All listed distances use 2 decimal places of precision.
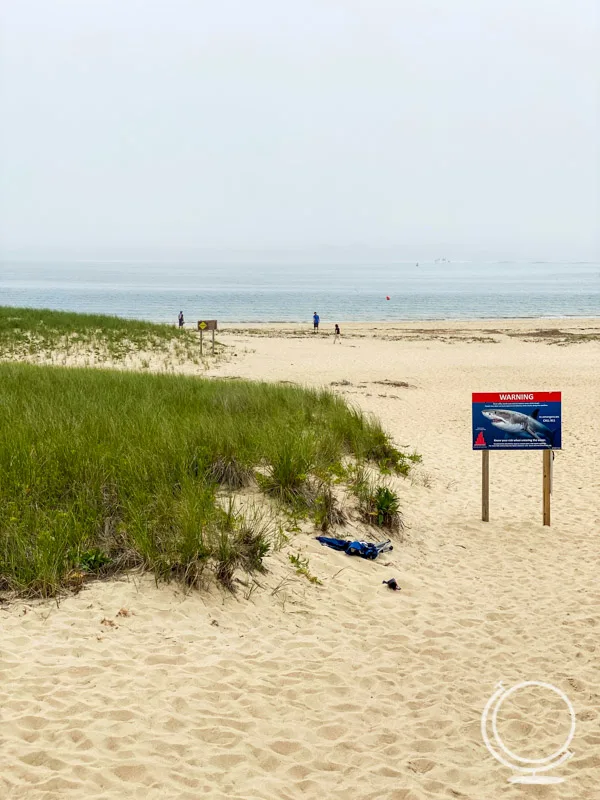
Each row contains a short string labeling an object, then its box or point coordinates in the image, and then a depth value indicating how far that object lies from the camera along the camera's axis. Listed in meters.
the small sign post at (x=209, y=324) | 27.44
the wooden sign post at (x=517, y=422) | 9.05
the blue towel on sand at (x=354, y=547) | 7.45
